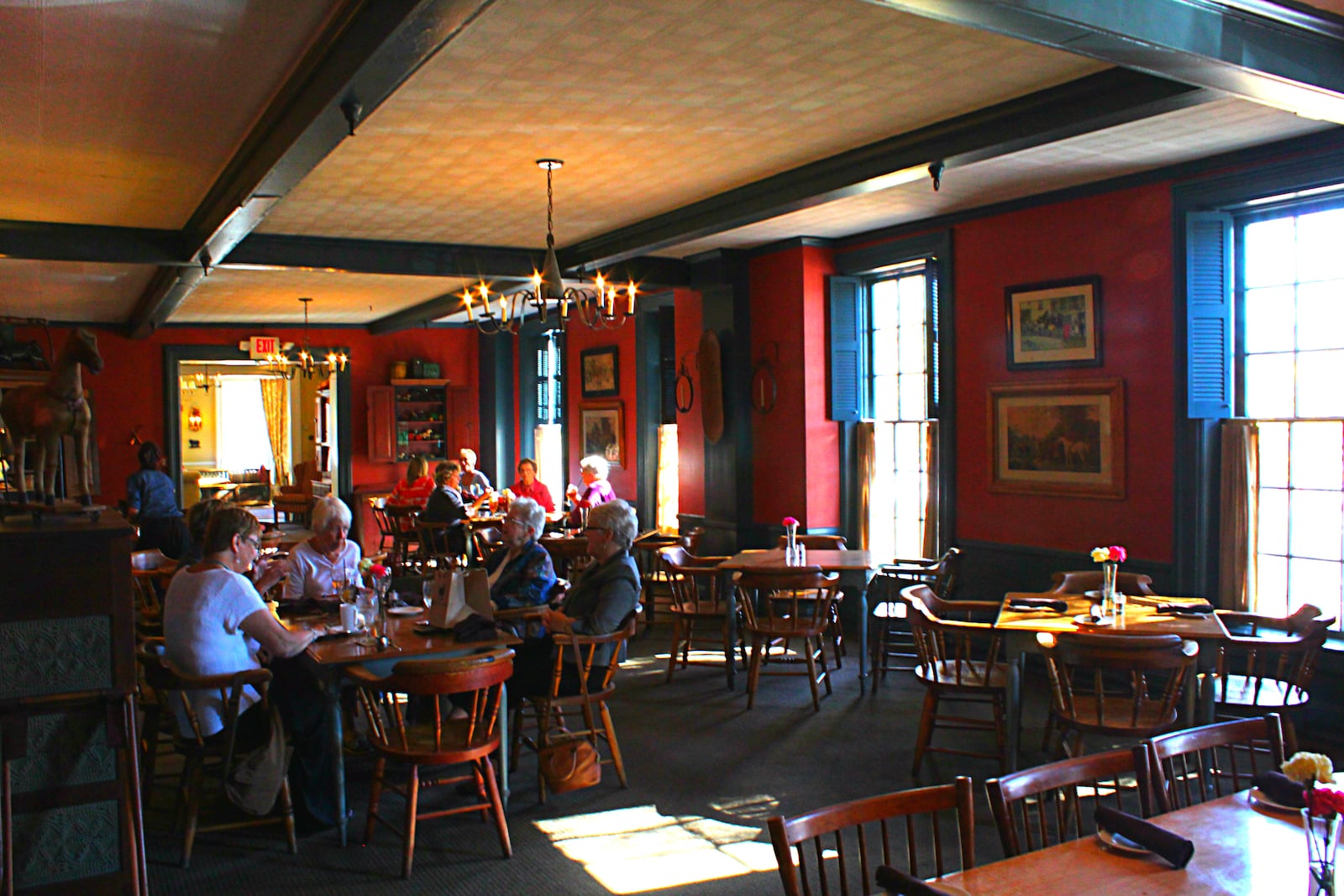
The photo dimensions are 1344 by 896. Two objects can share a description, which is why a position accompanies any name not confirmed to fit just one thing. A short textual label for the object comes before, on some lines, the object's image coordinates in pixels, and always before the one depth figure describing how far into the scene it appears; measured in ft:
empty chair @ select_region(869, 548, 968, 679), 21.42
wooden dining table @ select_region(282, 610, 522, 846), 13.58
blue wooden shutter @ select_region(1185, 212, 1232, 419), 18.83
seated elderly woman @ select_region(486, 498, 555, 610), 17.28
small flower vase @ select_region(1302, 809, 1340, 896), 5.84
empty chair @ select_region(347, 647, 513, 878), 12.34
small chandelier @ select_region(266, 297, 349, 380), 40.75
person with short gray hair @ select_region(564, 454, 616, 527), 31.83
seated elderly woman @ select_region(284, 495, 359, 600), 16.99
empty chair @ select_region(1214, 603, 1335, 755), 14.21
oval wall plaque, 28.68
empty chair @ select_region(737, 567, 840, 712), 19.72
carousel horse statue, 11.39
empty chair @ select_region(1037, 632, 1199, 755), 13.14
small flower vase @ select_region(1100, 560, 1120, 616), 16.10
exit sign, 41.16
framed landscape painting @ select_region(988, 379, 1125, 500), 20.31
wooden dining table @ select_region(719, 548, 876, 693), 21.26
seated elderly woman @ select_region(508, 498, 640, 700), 15.52
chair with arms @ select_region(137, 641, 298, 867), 12.82
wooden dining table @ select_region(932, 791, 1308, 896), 6.68
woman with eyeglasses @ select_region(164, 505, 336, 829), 13.17
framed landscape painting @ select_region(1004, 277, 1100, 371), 20.61
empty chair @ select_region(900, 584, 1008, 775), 15.56
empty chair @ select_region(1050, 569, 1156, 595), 18.40
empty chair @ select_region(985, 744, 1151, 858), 7.44
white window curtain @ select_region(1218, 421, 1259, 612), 18.58
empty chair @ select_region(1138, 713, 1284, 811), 8.34
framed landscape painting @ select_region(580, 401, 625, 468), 38.45
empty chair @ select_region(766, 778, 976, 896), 6.56
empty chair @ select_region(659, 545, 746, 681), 22.30
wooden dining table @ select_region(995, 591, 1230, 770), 14.32
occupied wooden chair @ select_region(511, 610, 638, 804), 14.98
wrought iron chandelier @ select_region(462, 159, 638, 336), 18.42
